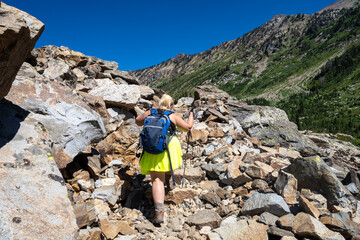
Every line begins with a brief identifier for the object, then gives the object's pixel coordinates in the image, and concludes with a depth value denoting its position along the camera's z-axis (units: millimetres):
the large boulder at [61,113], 4406
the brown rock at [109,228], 3652
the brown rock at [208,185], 5520
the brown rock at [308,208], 3893
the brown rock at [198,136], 8172
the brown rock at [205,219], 4055
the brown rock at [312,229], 3330
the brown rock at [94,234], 3357
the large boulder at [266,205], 4052
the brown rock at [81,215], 3514
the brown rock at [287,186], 4660
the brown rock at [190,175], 5703
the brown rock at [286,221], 3637
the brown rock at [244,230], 3548
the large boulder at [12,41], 2379
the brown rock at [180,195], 4906
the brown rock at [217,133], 8426
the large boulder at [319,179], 4582
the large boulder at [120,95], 8461
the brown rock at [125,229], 3825
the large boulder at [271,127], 9320
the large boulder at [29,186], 2391
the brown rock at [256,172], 5545
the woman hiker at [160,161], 4436
